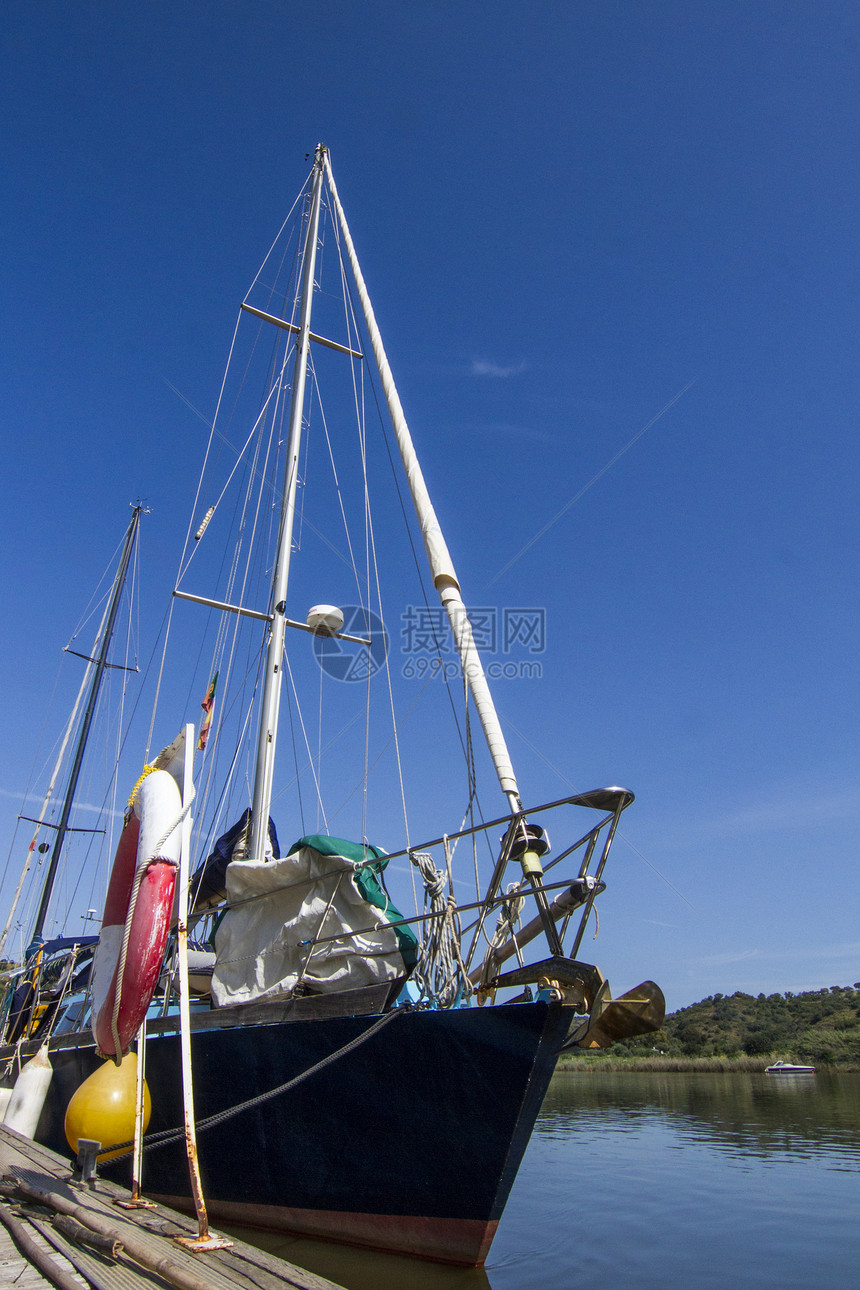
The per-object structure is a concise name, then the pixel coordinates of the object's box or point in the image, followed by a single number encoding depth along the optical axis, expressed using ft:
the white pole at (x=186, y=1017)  14.07
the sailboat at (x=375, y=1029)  18.56
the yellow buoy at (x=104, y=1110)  21.25
